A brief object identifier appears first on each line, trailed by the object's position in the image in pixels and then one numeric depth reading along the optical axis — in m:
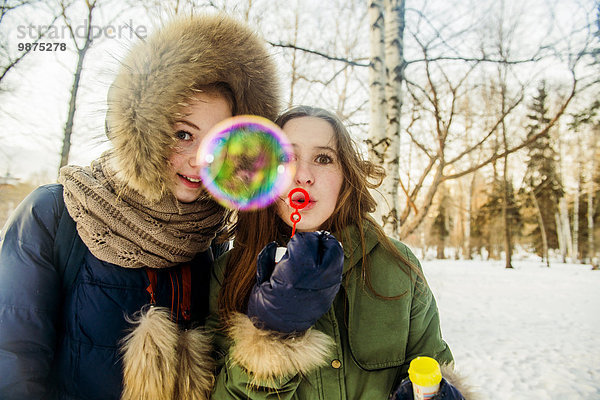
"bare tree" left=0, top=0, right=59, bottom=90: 8.30
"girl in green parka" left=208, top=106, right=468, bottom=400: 1.16
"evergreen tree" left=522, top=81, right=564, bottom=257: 22.28
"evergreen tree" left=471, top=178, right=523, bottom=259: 24.31
